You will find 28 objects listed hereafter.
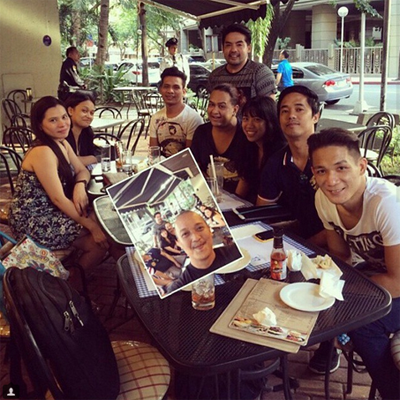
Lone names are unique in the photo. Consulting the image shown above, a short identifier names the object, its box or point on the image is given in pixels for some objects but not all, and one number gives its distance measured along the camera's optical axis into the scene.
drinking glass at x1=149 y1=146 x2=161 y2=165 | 3.54
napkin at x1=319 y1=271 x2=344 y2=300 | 1.67
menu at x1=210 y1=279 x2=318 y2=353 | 1.46
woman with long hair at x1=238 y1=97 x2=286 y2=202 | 3.10
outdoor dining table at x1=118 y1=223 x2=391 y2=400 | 1.42
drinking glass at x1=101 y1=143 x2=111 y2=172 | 3.75
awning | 5.22
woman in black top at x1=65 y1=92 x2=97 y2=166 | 4.21
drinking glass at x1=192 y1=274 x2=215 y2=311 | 1.66
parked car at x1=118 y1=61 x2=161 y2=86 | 21.26
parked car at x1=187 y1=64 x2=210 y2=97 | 17.42
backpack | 1.39
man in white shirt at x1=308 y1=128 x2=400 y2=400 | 1.93
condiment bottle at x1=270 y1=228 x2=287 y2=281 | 1.82
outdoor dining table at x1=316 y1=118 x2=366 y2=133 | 5.75
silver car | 14.56
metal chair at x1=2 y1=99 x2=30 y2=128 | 6.82
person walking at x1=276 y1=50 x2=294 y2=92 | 12.24
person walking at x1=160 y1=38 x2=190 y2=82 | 9.59
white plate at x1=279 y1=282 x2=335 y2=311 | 1.61
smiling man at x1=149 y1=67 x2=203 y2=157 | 4.21
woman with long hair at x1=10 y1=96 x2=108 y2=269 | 2.99
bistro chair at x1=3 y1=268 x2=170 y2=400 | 1.36
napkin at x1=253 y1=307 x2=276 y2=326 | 1.51
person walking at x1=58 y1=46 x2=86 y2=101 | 10.96
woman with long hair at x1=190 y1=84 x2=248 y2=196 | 3.38
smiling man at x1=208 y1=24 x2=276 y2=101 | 4.40
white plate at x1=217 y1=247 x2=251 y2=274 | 1.91
